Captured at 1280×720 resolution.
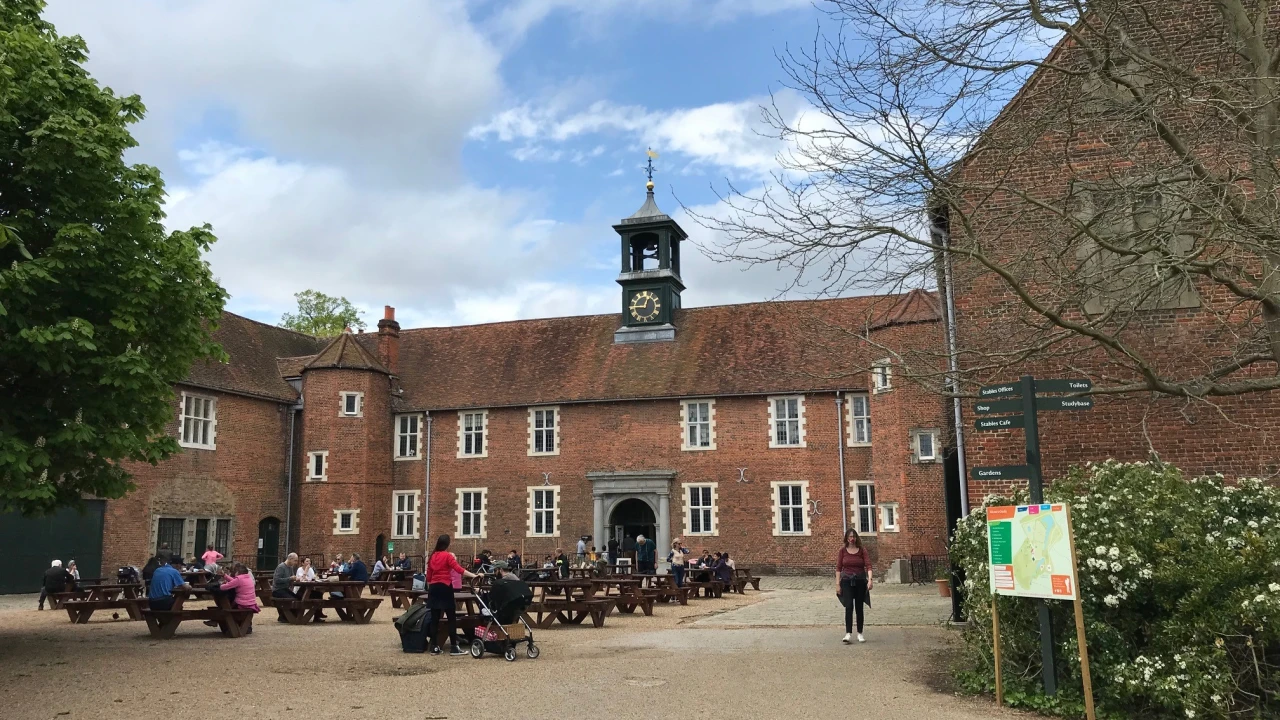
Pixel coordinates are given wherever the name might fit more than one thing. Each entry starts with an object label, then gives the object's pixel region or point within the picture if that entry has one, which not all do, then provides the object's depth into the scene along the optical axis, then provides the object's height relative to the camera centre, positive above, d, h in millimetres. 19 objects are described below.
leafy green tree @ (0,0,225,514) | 10742 +2694
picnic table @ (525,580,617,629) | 15141 -1515
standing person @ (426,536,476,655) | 11359 -880
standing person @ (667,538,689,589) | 21391 -1220
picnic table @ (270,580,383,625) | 15727 -1508
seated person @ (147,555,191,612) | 13289 -1016
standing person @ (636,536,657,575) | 24844 -1257
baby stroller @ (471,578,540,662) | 11305 -1346
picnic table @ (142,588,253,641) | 13141 -1415
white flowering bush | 7121 -860
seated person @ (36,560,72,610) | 18531 -1249
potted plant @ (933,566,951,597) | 20603 -1752
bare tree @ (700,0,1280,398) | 8516 +3030
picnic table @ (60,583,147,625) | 15166 -1430
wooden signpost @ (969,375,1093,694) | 8028 +800
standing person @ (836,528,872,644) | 12461 -925
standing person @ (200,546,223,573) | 22125 -1058
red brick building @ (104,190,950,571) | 27969 +2155
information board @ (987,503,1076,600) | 7547 -387
